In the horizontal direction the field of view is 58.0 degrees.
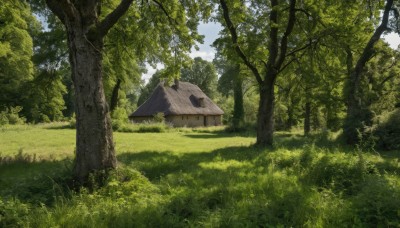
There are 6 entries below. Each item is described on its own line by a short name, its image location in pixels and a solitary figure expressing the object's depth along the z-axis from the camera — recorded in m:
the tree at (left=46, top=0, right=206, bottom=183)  8.34
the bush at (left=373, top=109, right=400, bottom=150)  17.05
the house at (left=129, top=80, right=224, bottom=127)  48.09
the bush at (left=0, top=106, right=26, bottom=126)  41.47
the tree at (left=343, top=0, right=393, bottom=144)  18.34
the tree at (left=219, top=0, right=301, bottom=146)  17.38
